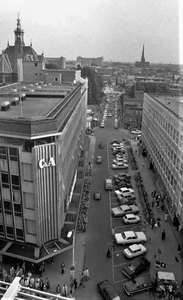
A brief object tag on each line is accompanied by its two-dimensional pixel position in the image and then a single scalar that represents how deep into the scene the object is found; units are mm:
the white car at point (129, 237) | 28422
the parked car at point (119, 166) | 48531
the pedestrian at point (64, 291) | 21794
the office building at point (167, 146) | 31203
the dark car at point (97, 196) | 37241
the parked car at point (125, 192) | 37531
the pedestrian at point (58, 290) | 22150
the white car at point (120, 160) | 50469
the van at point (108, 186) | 40094
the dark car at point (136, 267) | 24234
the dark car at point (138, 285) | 22406
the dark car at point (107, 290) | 21406
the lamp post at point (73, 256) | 23766
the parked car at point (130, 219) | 32062
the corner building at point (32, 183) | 21734
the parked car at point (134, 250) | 26598
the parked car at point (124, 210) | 33531
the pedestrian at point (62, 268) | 24370
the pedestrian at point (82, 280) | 23281
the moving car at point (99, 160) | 50950
